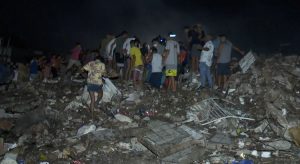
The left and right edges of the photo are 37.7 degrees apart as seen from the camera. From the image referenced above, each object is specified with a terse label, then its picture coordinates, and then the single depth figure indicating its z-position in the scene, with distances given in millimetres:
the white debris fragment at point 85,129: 8152
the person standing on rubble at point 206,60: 9789
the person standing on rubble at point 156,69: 9977
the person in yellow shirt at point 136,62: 10183
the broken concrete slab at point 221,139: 7707
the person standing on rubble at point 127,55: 10588
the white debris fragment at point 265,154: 7281
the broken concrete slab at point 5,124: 8548
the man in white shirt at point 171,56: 9820
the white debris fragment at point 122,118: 8641
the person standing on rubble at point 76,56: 11789
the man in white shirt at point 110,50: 11078
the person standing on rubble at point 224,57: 9898
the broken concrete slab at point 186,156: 7238
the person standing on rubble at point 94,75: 8758
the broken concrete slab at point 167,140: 7501
